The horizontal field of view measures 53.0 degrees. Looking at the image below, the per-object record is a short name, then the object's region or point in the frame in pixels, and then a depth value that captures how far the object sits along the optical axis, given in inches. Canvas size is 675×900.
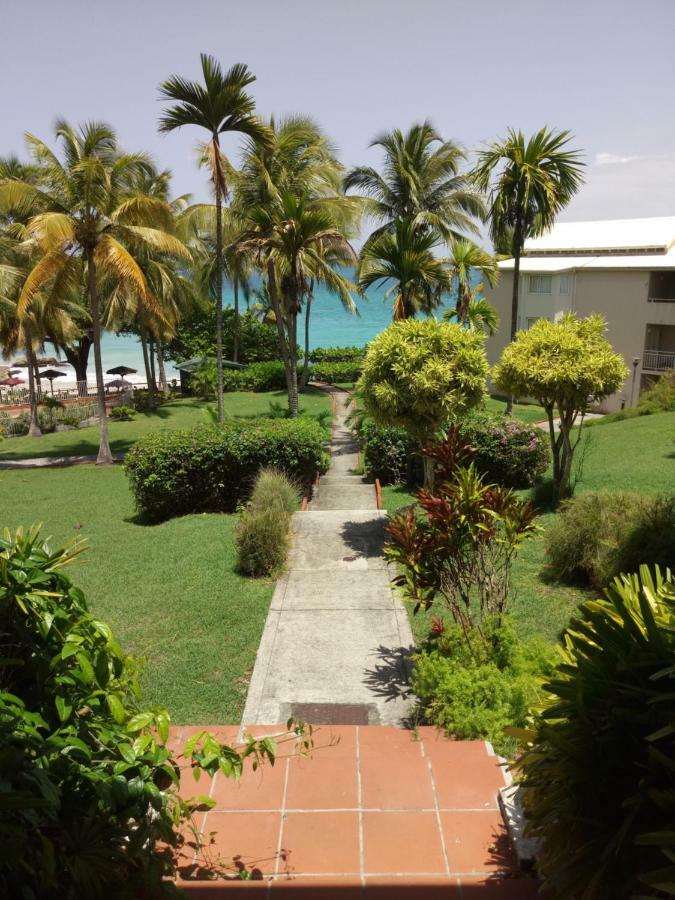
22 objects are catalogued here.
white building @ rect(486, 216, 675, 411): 1193.4
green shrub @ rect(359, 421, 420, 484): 552.7
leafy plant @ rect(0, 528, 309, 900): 92.7
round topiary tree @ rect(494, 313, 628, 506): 412.2
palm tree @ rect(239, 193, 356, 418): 695.7
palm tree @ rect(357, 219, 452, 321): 501.0
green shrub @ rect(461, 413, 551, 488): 513.0
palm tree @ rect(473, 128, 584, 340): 679.1
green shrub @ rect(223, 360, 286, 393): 1346.0
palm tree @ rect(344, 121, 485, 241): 933.8
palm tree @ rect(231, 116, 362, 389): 860.0
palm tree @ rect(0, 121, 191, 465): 700.0
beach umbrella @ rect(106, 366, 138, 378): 1631.4
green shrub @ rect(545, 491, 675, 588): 302.5
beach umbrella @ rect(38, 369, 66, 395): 1529.2
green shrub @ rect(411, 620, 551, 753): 194.1
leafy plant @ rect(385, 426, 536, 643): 232.8
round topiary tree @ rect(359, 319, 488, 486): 378.9
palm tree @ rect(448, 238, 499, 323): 733.9
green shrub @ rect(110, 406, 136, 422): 1158.3
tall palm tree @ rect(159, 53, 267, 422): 603.5
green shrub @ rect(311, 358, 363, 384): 1461.6
